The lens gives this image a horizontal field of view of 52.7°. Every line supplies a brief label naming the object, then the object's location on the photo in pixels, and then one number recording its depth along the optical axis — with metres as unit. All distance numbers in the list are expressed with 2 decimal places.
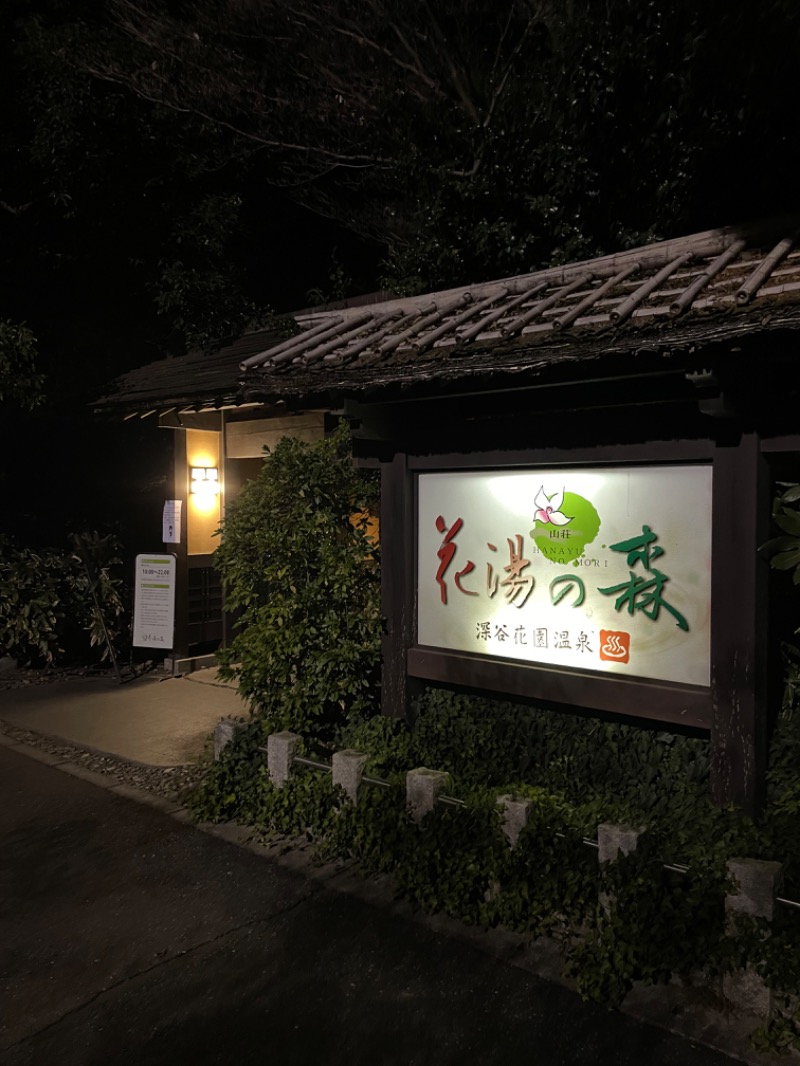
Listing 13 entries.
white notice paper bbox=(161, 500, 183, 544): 11.88
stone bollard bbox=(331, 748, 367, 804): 5.98
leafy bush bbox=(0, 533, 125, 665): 12.08
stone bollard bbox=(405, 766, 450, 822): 5.52
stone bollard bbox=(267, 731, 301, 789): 6.56
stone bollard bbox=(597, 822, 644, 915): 4.64
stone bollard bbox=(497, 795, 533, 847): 5.09
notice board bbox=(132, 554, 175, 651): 11.59
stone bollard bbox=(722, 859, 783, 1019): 4.10
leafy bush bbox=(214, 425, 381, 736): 7.12
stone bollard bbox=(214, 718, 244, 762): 7.08
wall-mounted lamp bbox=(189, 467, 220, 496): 12.10
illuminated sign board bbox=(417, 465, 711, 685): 5.38
